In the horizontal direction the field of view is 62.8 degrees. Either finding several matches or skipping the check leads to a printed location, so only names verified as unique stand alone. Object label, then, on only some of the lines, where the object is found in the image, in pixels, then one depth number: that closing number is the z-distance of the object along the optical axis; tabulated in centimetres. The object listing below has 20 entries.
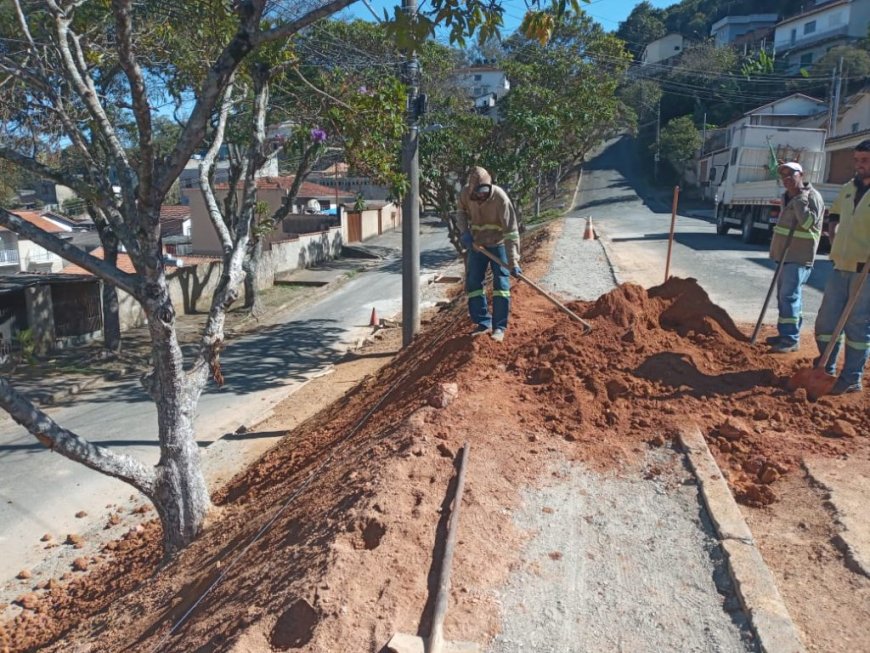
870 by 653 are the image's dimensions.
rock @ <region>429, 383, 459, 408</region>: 536
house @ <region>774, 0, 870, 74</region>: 5053
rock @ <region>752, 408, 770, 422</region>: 524
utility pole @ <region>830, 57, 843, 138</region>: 3500
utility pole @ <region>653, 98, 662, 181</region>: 5013
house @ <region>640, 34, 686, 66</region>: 6656
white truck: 2162
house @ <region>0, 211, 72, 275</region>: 3412
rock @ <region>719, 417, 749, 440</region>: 492
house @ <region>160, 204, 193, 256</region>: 3516
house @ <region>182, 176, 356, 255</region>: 3334
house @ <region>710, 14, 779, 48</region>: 6425
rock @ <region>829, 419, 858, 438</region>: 493
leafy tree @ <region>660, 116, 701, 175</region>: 4594
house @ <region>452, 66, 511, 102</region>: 4452
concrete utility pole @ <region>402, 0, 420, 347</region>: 1130
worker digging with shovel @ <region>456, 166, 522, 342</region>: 711
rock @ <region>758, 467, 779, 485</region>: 447
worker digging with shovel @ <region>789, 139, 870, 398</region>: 530
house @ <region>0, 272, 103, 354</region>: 1540
